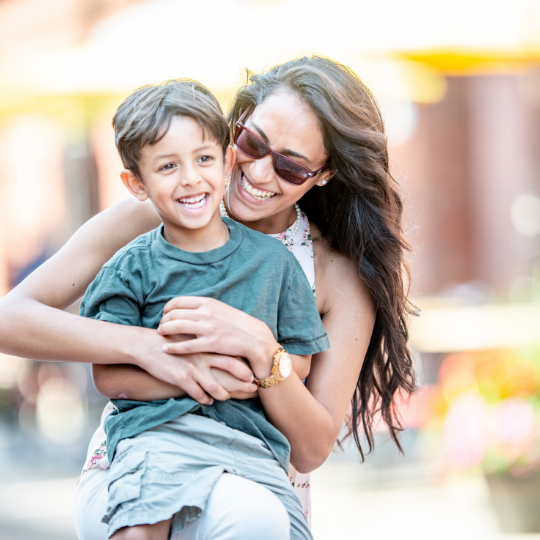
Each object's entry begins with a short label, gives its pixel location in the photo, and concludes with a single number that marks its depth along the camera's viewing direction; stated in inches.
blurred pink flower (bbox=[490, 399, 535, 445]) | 389.1
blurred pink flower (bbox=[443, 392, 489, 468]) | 398.6
